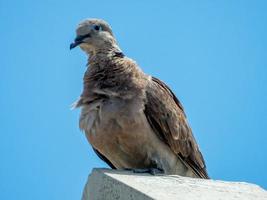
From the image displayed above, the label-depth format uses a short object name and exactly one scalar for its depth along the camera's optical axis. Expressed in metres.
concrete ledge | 7.95
